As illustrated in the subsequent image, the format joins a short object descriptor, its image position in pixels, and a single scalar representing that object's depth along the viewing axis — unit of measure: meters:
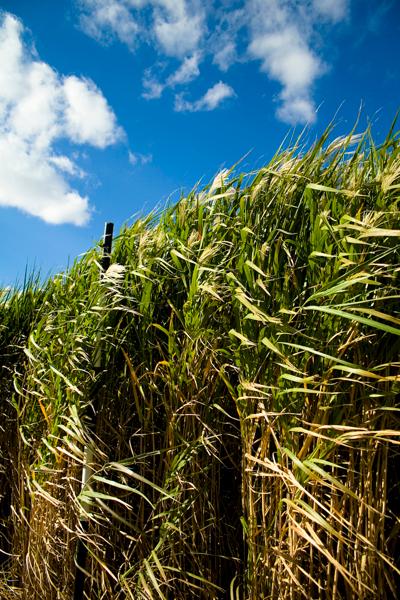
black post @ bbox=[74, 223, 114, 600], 2.01
